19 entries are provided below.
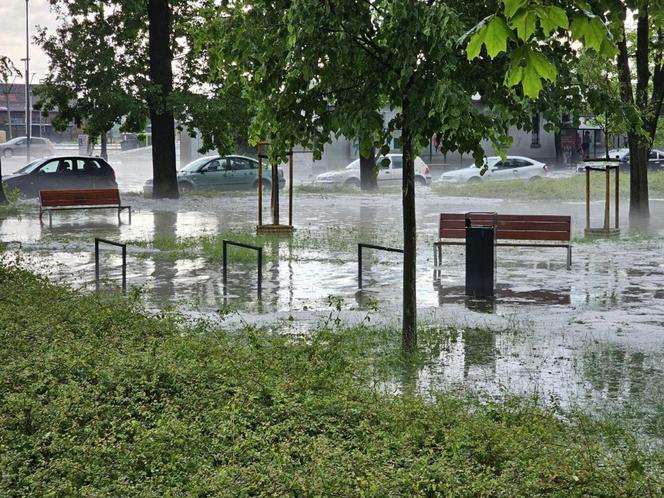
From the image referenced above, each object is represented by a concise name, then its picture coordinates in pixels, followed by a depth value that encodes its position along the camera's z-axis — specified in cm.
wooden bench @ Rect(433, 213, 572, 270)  1750
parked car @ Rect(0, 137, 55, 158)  7188
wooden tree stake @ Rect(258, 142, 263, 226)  2205
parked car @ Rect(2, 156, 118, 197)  3475
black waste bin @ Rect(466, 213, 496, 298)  1421
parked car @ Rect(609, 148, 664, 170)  4947
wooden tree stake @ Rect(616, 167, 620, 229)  2402
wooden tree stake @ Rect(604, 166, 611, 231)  2298
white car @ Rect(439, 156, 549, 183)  4481
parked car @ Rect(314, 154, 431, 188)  4366
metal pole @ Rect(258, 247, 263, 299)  1405
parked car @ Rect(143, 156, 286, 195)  3838
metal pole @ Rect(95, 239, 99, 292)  1555
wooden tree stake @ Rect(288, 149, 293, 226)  2289
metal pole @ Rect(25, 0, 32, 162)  6688
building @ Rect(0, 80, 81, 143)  9831
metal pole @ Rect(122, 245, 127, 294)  1453
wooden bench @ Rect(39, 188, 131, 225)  2636
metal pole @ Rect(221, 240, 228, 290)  1547
